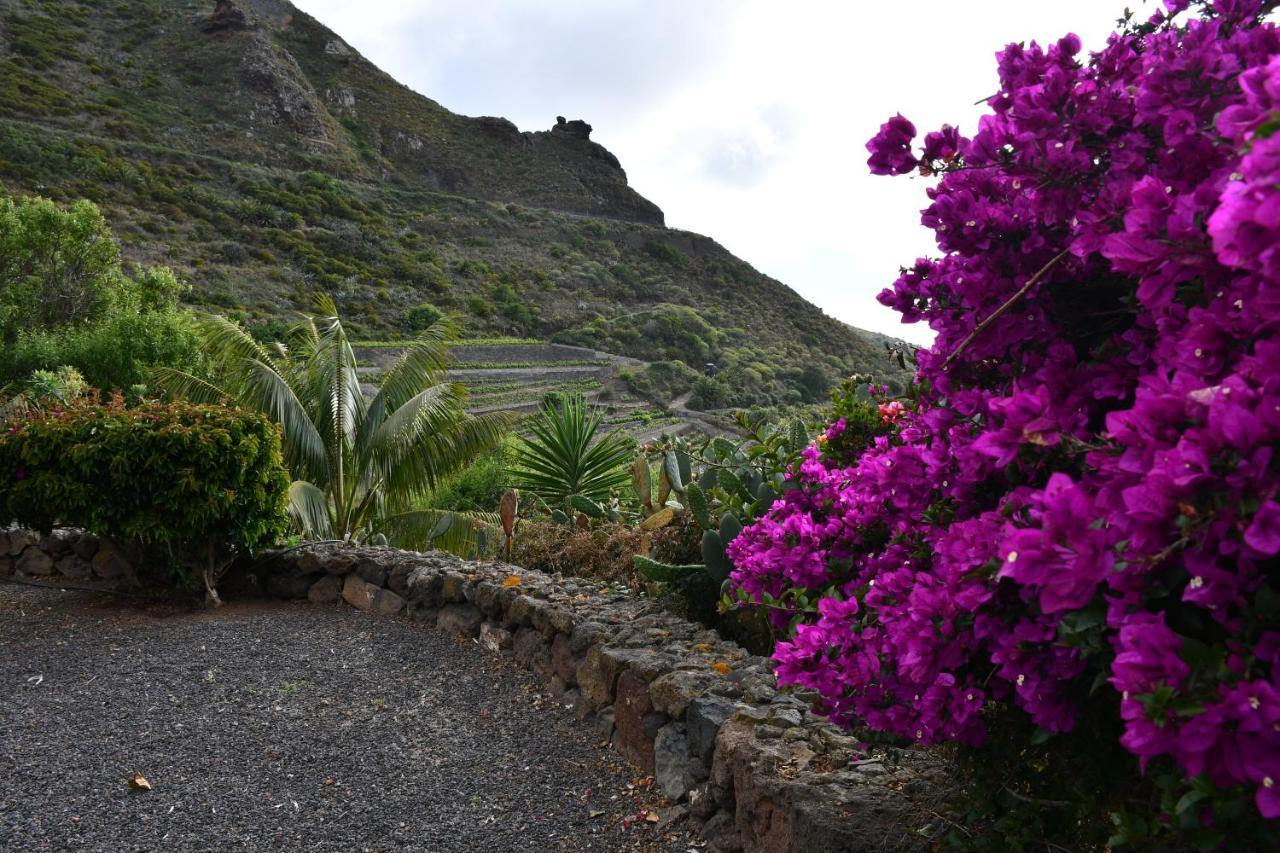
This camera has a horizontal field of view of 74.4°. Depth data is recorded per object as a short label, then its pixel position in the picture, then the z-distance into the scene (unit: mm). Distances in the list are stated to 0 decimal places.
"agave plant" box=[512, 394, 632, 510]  8281
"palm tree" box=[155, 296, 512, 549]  8859
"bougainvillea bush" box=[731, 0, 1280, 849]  972
